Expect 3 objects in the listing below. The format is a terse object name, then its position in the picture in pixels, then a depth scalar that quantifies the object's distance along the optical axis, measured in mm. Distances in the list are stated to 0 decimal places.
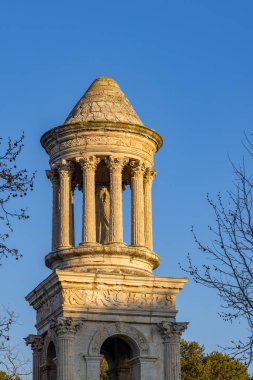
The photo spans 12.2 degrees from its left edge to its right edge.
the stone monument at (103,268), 36219
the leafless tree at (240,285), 23394
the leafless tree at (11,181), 23344
